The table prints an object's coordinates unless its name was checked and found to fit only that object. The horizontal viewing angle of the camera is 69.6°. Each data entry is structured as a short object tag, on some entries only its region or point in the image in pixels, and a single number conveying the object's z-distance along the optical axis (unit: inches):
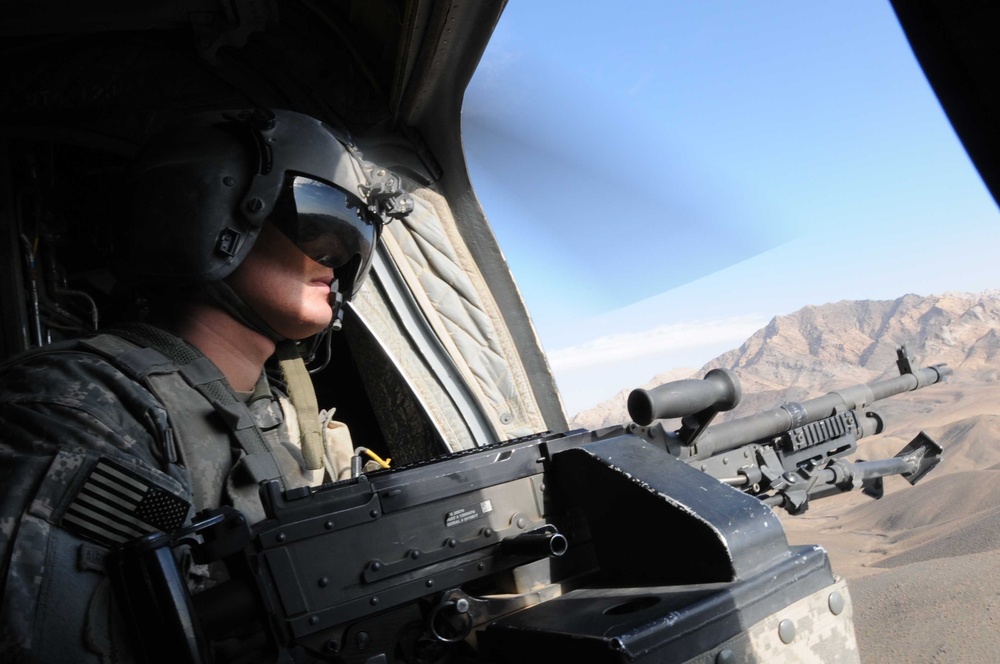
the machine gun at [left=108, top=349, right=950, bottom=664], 43.1
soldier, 42.2
